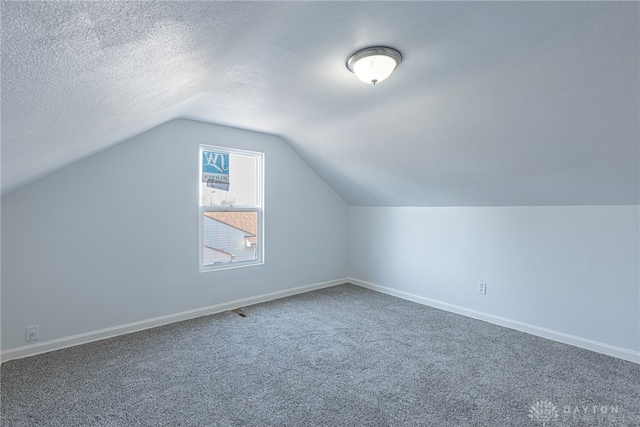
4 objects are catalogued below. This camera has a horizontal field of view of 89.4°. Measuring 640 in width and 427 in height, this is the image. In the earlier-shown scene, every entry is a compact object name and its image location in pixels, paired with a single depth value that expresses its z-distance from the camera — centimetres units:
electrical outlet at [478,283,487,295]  360
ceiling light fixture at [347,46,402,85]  187
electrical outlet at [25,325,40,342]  266
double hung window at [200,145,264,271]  376
